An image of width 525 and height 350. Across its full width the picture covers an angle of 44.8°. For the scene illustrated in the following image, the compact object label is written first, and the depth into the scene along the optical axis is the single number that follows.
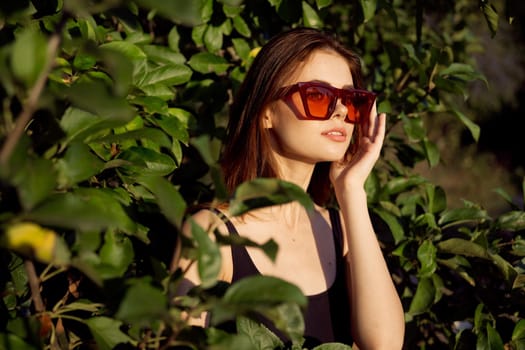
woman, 1.86
